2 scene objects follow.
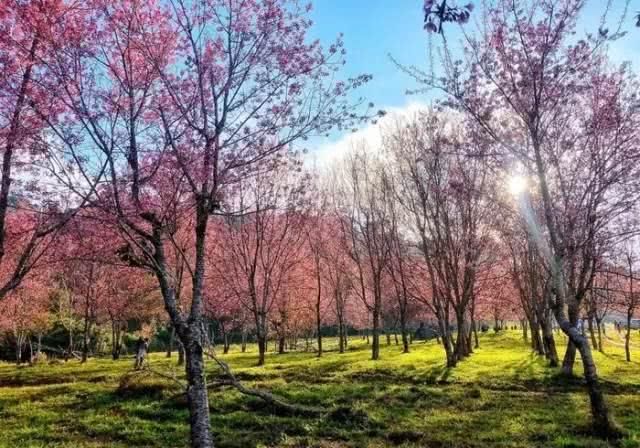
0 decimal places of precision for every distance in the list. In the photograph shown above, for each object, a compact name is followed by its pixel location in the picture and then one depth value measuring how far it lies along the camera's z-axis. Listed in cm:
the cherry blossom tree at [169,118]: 923
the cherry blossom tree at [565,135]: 1209
